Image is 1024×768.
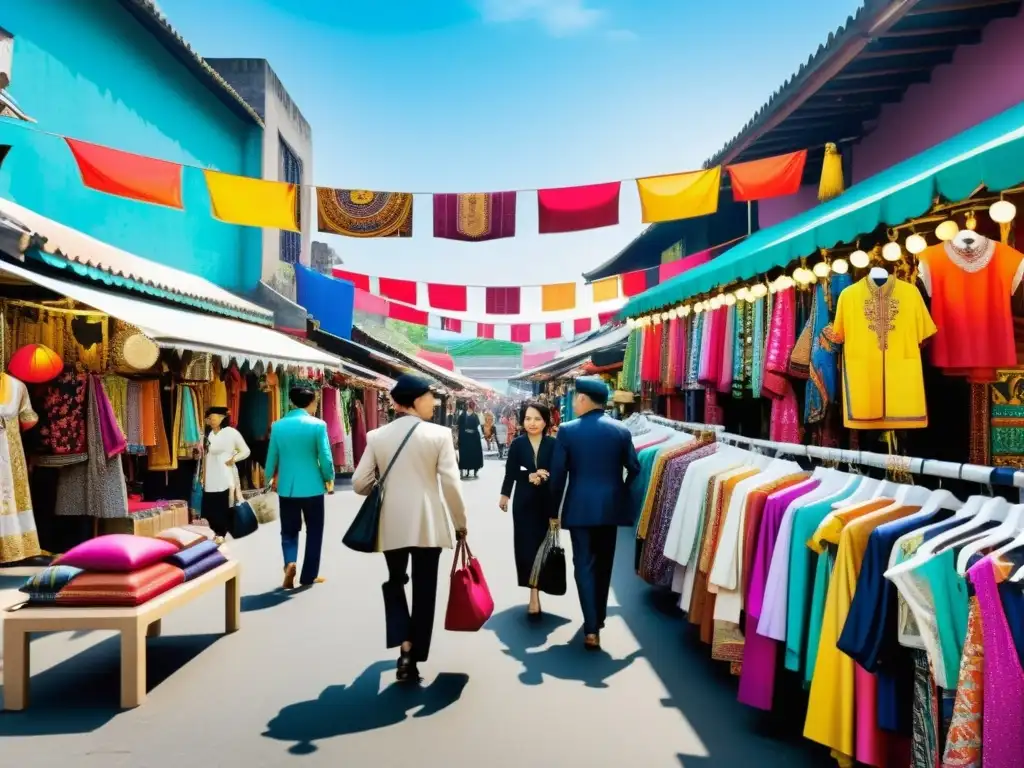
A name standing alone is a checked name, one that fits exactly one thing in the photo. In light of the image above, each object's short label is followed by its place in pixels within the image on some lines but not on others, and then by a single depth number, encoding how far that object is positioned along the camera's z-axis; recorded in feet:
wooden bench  12.09
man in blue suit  16.02
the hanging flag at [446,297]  50.52
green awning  10.46
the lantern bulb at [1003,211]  12.25
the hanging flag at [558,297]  50.70
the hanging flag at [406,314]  61.98
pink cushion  12.80
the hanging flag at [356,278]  50.65
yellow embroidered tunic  13.99
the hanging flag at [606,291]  52.21
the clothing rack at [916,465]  8.86
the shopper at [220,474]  25.09
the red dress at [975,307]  13.76
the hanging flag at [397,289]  50.34
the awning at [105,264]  21.80
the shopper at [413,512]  13.91
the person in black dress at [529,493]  18.86
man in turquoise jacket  20.24
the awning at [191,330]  21.11
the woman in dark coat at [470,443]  54.39
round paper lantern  20.11
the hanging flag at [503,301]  51.24
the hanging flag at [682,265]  39.58
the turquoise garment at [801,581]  10.59
